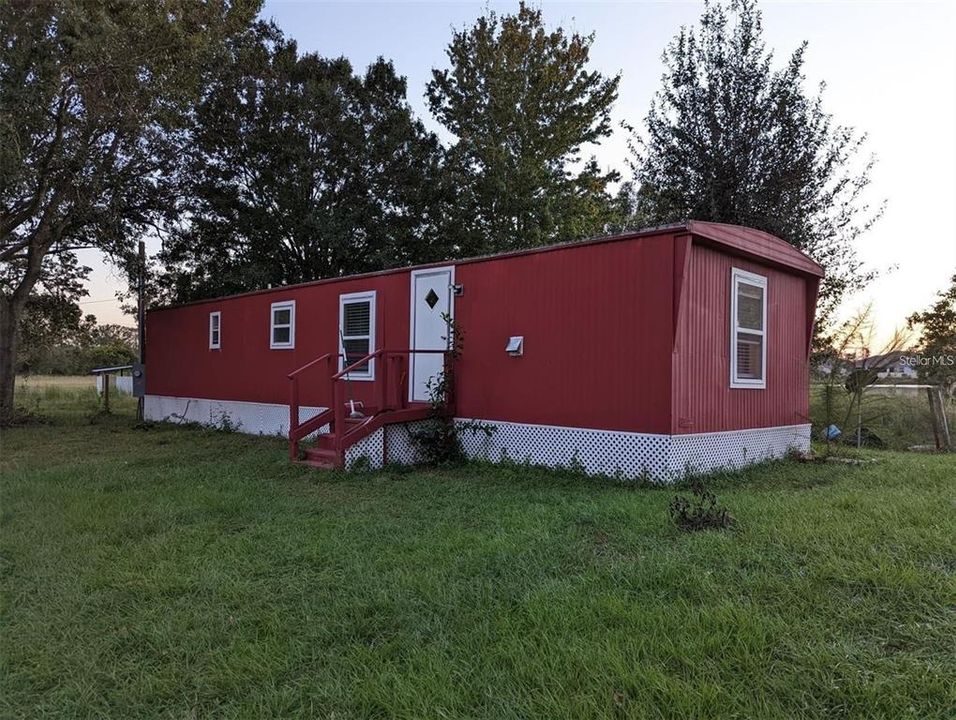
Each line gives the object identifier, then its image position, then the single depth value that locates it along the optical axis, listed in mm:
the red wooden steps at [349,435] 7000
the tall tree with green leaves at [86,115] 8531
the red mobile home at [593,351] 5984
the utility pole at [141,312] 13883
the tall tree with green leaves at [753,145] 10633
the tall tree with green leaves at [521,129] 16891
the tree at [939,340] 10523
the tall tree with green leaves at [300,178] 15688
